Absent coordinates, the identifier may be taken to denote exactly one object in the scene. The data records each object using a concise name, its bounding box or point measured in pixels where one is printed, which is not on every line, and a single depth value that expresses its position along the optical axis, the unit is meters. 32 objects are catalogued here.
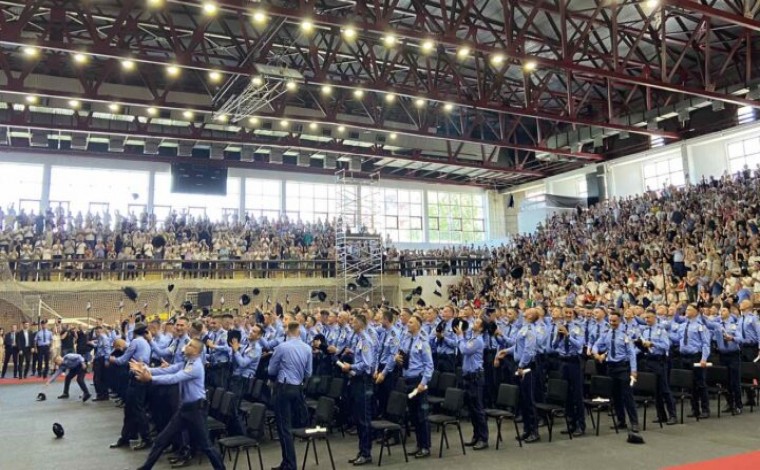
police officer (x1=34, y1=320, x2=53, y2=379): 16.32
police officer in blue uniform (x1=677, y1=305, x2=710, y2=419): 8.92
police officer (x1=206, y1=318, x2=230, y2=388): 8.55
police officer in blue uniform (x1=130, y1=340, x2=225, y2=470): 5.62
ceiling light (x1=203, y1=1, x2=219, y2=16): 10.75
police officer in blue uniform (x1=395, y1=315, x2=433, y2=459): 7.07
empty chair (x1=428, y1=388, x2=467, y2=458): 6.94
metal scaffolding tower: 23.09
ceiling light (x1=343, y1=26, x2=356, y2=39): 12.09
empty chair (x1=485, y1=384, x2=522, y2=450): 7.13
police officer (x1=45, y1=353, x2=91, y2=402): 11.68
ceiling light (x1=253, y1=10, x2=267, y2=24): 11.15
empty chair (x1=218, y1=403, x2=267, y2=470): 5.86
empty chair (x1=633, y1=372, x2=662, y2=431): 8.32
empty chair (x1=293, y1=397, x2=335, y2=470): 6.25
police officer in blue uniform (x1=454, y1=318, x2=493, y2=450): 7.45
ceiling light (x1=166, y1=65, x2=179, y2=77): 14.70
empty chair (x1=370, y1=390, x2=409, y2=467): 6.69
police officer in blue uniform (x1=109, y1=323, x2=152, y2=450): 7.82
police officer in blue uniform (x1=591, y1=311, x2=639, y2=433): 7.81
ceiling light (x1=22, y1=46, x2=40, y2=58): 13.40
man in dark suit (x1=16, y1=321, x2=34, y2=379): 16.22
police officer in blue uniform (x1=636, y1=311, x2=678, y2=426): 8.48
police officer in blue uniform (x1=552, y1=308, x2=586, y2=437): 8.05
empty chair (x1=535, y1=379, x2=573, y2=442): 7.69
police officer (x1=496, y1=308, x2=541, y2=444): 7.76
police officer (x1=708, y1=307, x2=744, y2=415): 9.12
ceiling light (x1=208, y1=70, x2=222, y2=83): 13.97
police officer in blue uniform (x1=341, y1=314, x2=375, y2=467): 6.83
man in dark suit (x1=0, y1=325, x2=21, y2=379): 16.22
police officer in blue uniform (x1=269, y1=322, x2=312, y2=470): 6.11
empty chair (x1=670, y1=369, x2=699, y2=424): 8.73
